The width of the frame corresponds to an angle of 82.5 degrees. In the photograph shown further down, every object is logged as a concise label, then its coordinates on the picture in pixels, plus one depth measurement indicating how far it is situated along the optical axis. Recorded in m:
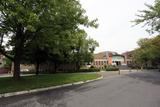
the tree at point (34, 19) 6.37
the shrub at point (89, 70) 20.67
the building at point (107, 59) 38.77
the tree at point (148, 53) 24.87
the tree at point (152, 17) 10.03
